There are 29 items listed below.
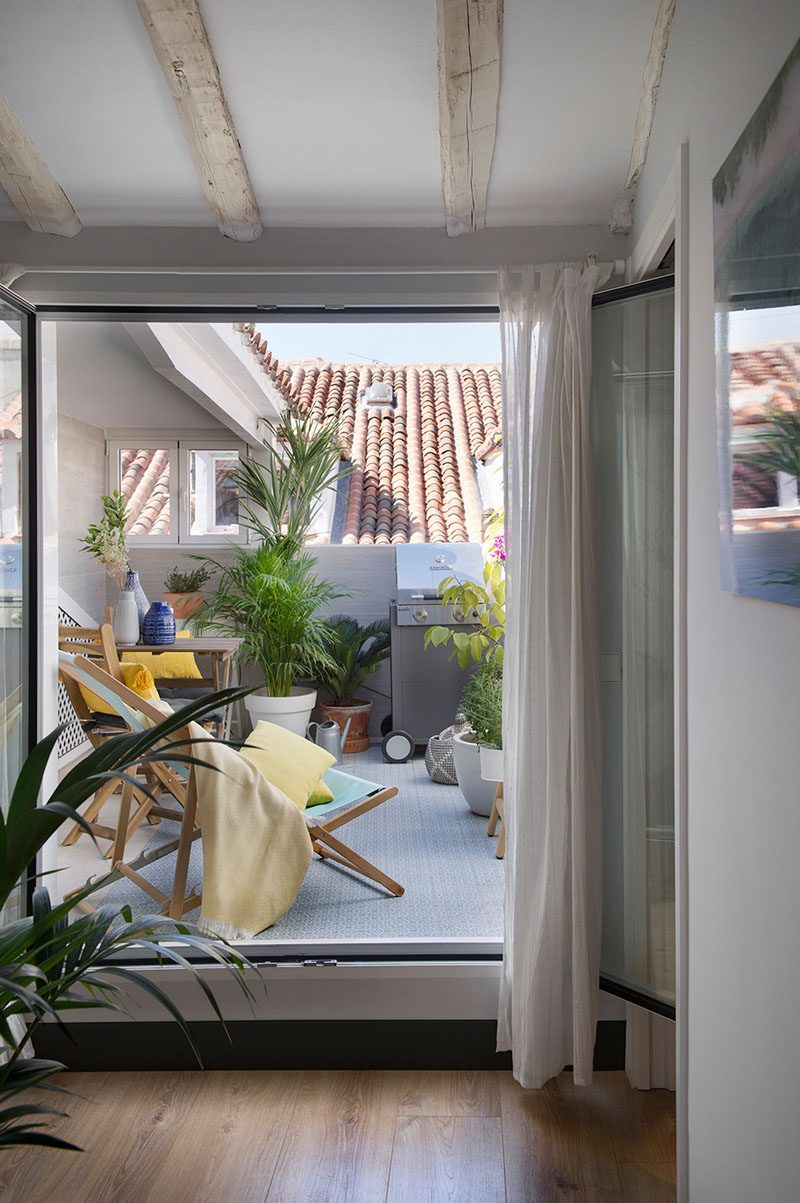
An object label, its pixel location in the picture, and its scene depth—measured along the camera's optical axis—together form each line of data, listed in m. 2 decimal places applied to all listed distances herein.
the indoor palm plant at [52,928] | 1.16
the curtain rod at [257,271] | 2.58
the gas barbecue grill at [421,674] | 5.61
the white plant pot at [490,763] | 4.07
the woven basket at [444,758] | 5.00
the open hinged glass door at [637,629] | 2.35
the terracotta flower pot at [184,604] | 6.18
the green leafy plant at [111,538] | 5.67
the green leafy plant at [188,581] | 6.25
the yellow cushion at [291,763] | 3.31
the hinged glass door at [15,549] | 2.50
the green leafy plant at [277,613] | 5.55
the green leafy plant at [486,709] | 4.16
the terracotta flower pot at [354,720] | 5.84
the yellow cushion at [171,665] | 4.92
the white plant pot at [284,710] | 5.59
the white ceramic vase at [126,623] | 4.88
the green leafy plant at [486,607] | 4.06
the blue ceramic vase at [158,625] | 4.82
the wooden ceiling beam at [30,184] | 2.13
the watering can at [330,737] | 5.55
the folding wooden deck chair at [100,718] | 3.71
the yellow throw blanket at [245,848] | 2.92
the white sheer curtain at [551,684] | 2.42
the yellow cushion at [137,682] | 3.89
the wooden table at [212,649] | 4.68
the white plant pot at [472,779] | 4.36
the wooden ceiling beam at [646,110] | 1.84
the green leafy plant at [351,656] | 5.96
